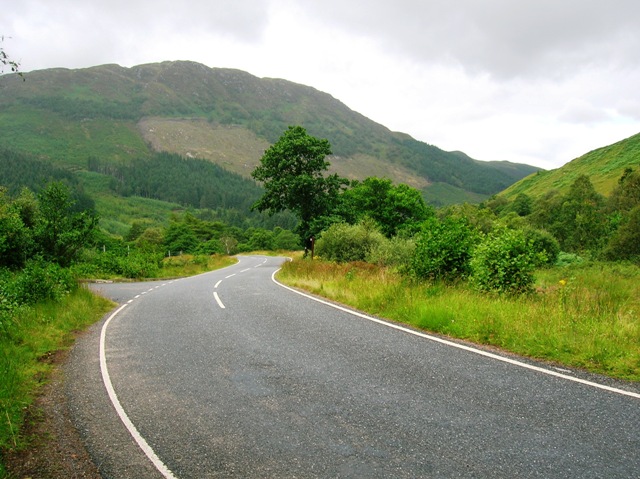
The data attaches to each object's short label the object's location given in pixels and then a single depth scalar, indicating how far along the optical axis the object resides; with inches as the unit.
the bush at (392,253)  709.6
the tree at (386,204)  1855.3
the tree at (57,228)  628.7
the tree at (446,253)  470.6
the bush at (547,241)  1718.5
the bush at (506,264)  386.6
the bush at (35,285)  438.3
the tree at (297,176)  1518.2
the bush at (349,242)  928.3
